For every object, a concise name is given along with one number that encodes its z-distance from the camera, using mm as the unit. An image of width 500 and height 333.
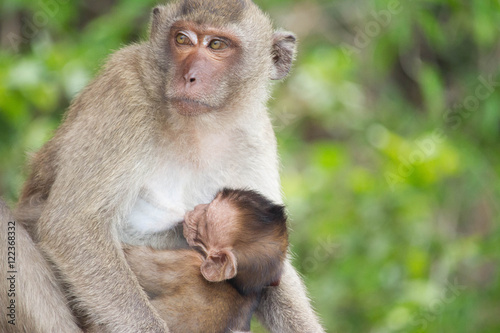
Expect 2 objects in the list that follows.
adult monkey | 9266
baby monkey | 9336
